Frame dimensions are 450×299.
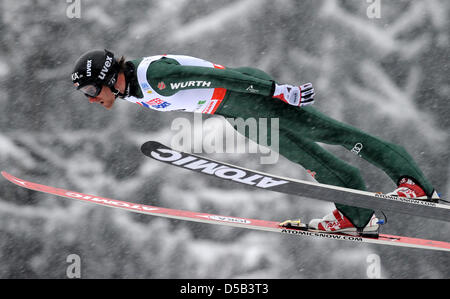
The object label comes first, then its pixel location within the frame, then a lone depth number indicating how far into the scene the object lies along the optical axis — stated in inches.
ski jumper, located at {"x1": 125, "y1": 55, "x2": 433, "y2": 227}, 270.7
